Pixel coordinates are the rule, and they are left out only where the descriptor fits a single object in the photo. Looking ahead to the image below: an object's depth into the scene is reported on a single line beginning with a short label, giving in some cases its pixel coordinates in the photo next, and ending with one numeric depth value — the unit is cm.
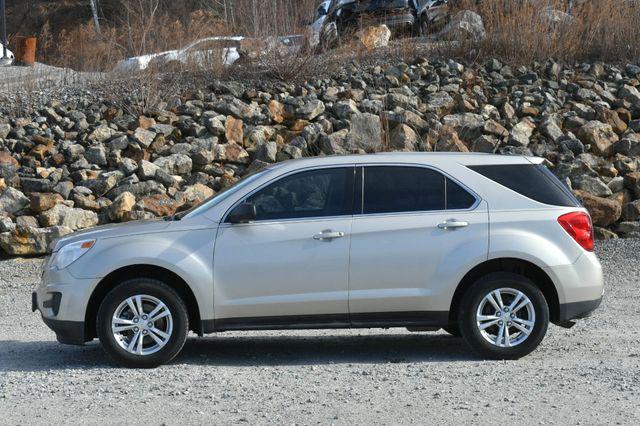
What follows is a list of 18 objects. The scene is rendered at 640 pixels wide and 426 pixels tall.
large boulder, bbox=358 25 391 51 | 2198
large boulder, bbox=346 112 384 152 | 1767
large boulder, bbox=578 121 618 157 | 1822
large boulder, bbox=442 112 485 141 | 1839
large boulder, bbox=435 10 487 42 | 2208
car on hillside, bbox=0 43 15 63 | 2470
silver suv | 830
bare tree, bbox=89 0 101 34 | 3647
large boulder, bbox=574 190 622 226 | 1566
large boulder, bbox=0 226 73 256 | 1462
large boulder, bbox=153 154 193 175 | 1702
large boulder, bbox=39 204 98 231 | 1515
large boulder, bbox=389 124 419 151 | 1759
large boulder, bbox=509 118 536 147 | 1819
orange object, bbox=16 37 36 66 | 2464
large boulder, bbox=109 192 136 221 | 1541
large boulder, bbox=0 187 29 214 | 1556
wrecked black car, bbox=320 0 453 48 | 2381
